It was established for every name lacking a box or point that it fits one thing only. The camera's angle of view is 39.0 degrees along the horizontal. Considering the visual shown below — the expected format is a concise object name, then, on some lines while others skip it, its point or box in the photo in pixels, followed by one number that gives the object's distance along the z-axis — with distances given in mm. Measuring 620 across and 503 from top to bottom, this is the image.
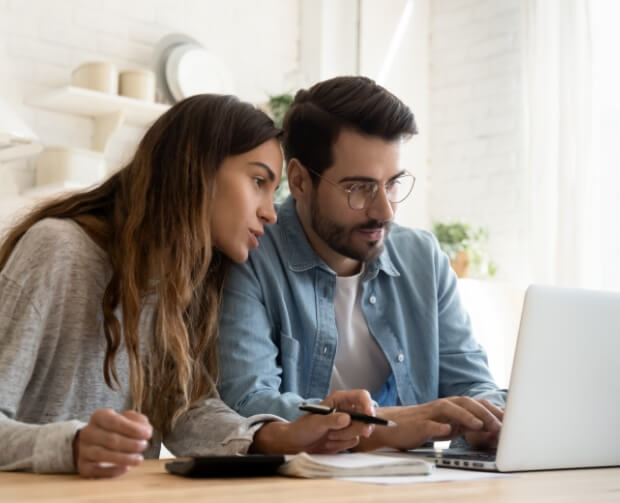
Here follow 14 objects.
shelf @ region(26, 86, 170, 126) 3484
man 1755
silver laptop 1151
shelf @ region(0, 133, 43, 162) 3180
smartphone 1028
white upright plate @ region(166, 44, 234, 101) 3887
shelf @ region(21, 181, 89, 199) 3426
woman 1262
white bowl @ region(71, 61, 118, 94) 3551
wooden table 862
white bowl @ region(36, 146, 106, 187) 3428
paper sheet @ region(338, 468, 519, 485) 1037
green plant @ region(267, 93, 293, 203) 3854
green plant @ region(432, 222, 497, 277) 3959
